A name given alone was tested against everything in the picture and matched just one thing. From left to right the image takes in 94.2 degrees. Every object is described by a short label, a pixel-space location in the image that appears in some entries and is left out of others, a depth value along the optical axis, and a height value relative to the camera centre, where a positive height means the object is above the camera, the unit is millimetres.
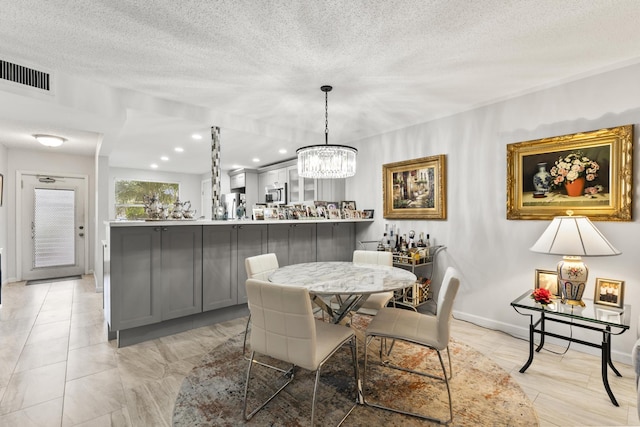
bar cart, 3395 -729
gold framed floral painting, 2396 +324
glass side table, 1960 -726
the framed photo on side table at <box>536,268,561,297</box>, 2613 -611
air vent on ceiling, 2354 +1137
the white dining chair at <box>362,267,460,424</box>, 1784 -756
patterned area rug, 1737 -1204
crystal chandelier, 2744 +493
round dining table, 1872 -482
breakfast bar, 2689 -572
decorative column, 3557 +534
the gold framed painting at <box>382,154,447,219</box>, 3586 +311
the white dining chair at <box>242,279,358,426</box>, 1521 -617
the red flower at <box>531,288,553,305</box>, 2266 -649
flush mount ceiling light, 4149 +1052
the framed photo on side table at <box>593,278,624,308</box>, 2266 -631
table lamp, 2178 -267
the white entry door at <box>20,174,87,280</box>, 5242 -226
